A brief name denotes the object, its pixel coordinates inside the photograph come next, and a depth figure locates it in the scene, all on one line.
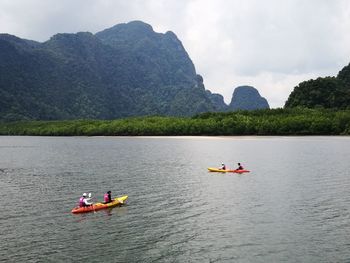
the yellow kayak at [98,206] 39.91
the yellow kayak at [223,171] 68.48
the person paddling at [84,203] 40.16
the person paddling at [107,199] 42.69
